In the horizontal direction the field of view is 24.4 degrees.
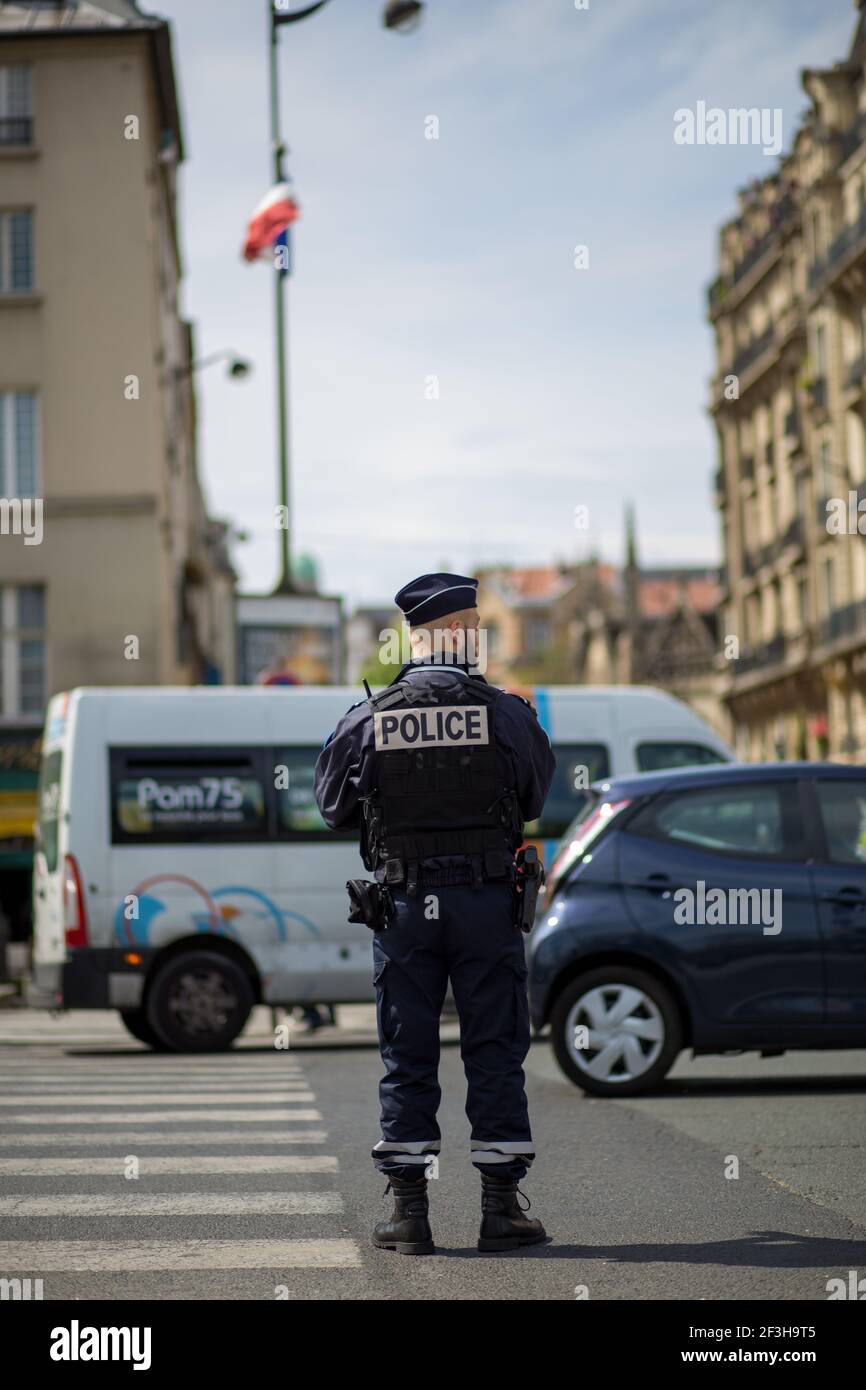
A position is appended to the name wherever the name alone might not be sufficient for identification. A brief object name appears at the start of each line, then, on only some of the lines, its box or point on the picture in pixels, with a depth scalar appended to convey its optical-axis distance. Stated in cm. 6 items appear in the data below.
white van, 1474
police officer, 573
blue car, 987
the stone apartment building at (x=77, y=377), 2870
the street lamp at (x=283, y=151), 2005
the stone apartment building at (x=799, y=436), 4625
